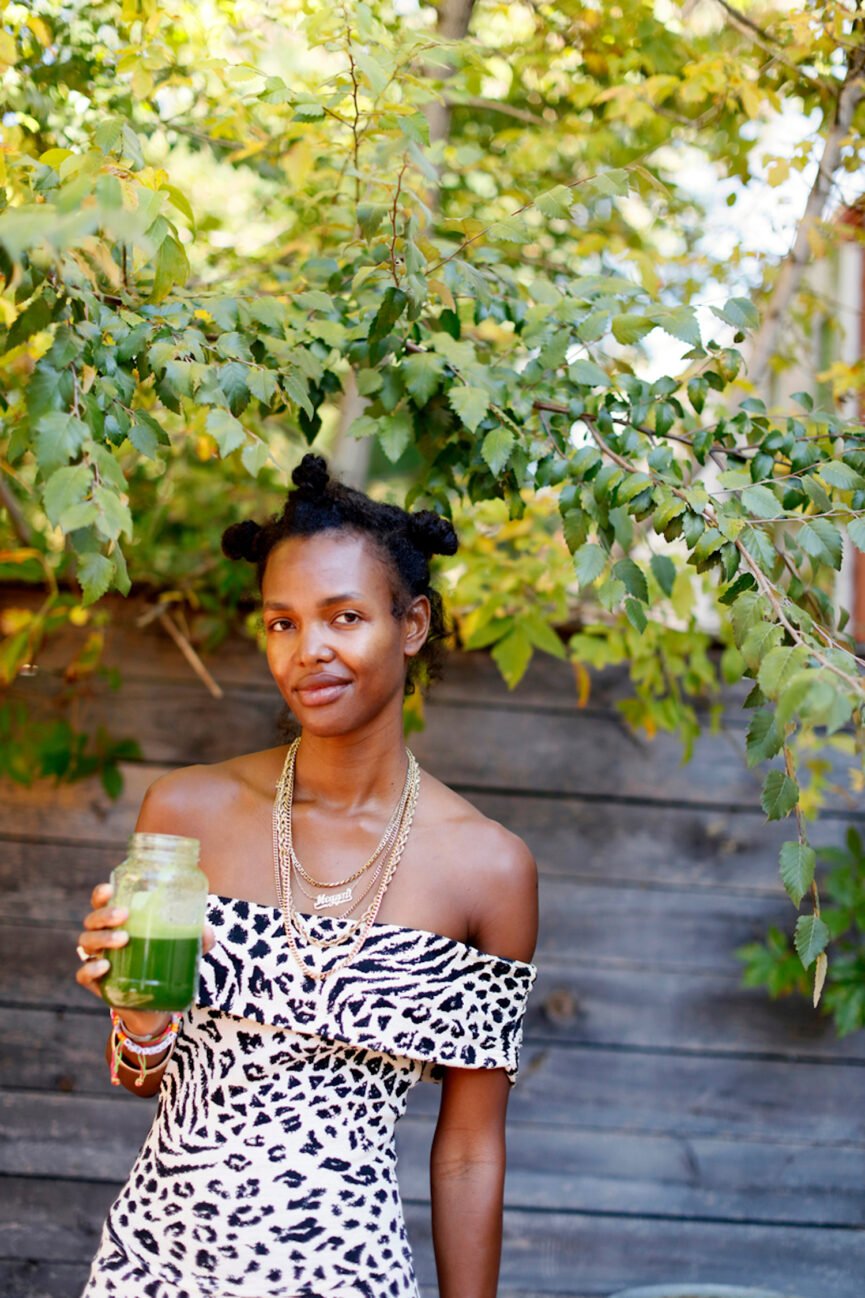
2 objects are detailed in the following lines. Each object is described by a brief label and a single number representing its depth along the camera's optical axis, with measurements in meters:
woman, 1.54
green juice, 1.32
